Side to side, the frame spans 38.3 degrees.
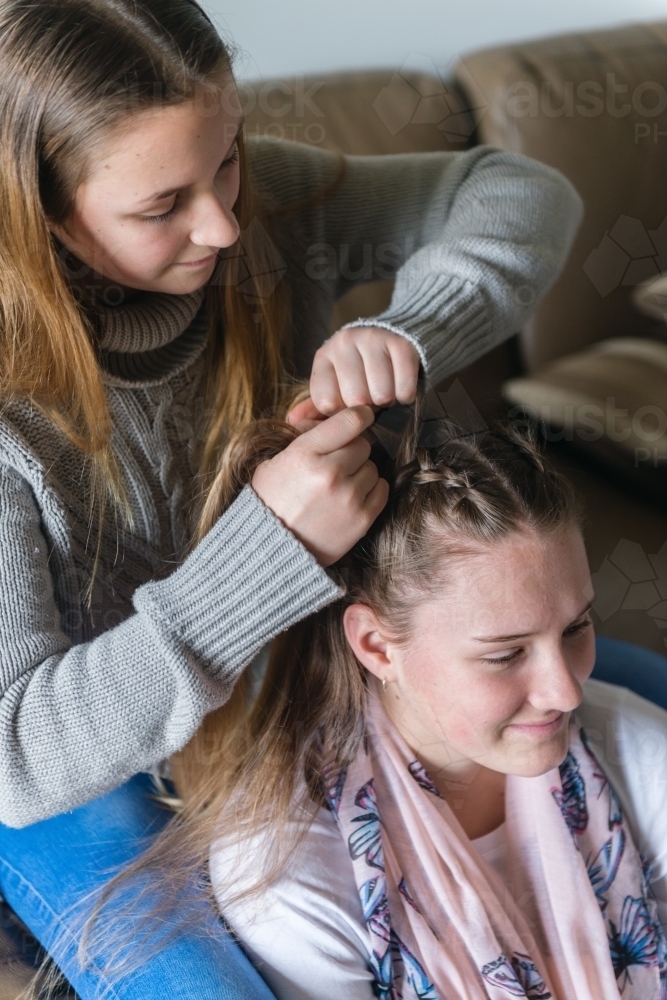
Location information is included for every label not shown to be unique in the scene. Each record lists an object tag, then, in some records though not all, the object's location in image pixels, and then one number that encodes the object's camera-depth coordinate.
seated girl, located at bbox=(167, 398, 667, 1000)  0.67
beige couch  1.28
